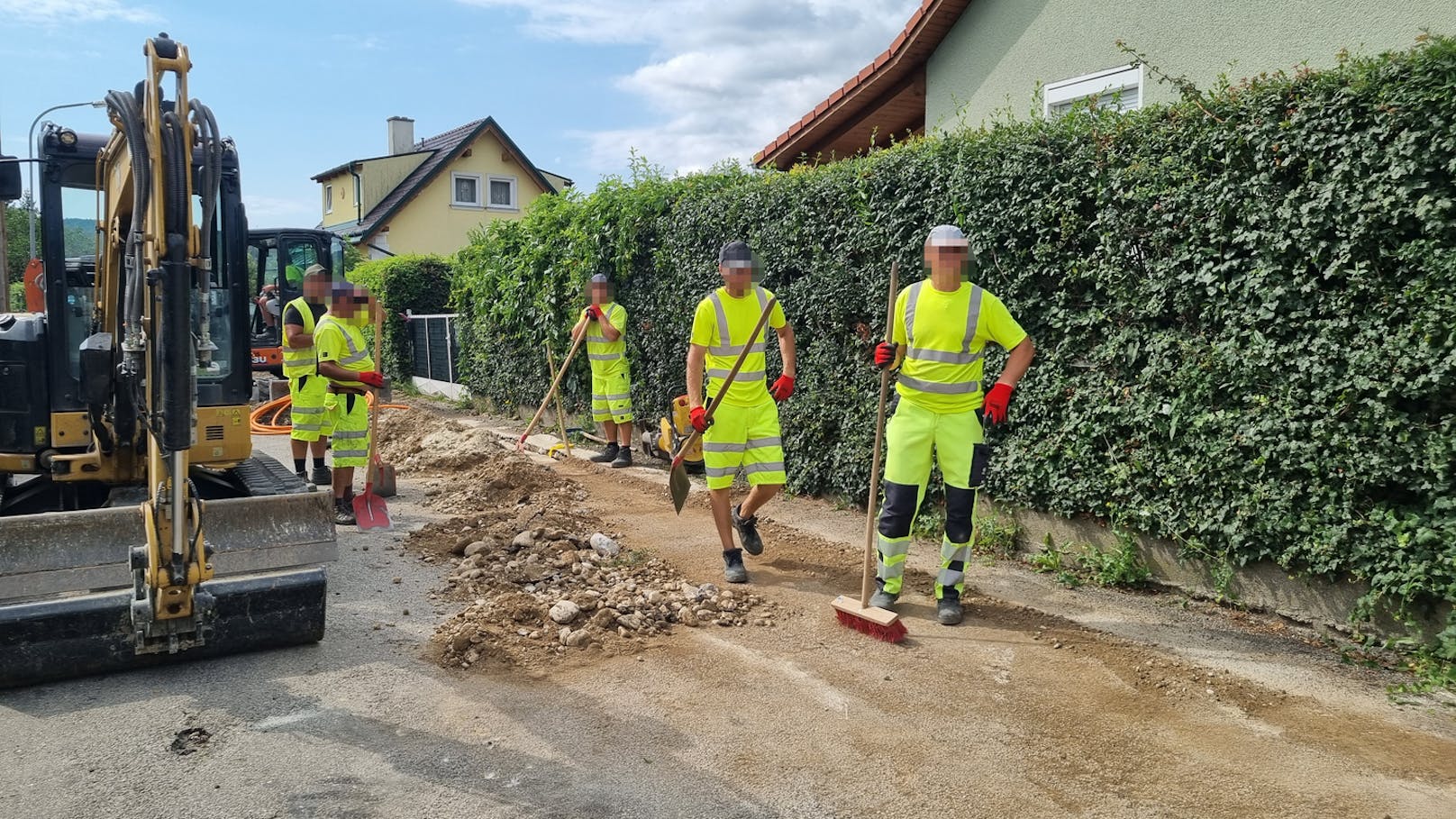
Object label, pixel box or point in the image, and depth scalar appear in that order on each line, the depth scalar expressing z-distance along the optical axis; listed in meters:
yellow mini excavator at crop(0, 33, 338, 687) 3.96
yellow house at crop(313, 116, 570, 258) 33.47
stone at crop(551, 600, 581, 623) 5.12
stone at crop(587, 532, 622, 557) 6.59
